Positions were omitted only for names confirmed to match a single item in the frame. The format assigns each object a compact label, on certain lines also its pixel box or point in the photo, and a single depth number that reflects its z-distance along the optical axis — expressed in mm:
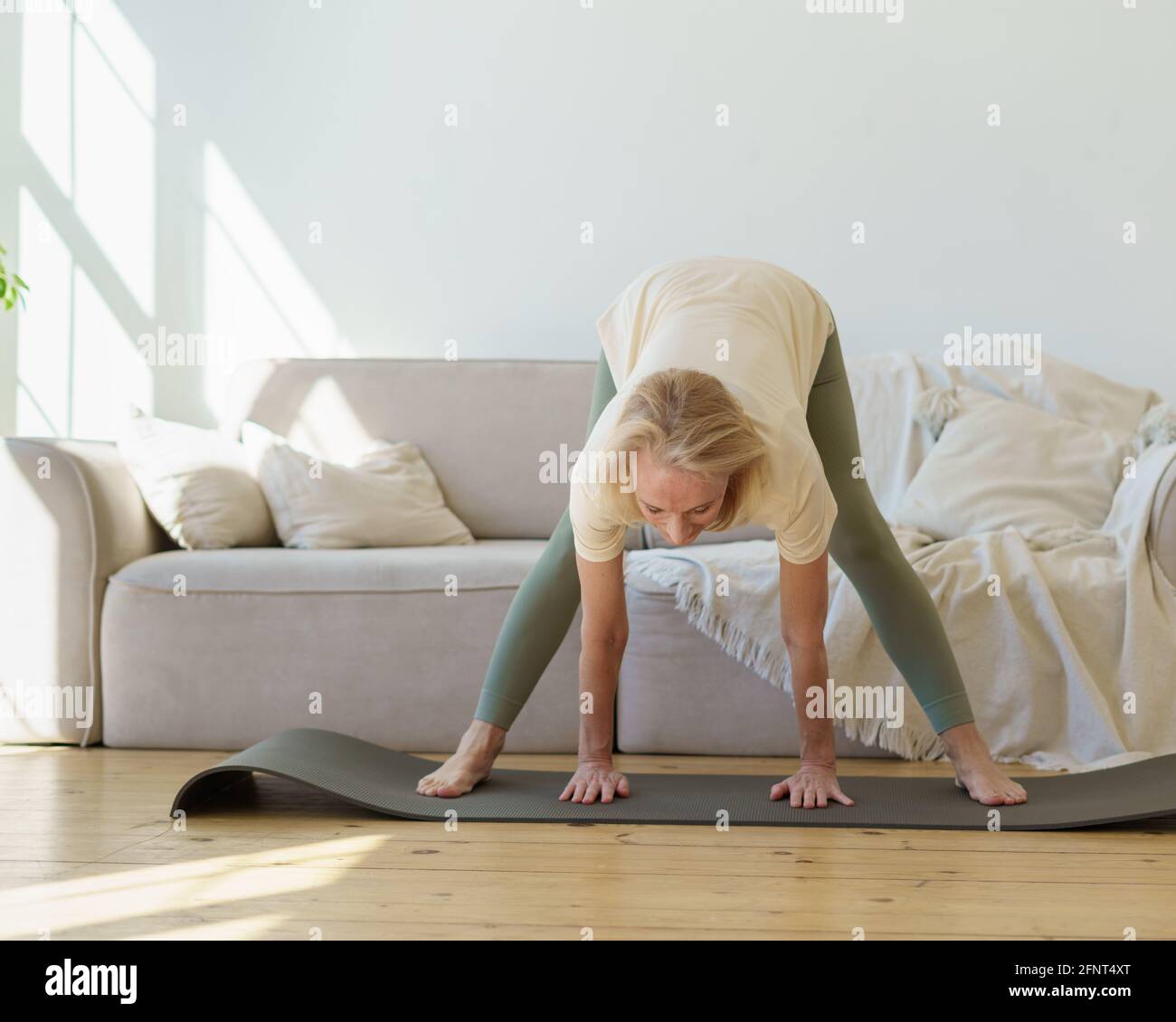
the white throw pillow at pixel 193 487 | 2918
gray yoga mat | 1976
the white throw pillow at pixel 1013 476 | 2875
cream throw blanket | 2490
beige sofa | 2629
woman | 1653
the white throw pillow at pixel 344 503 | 3008
